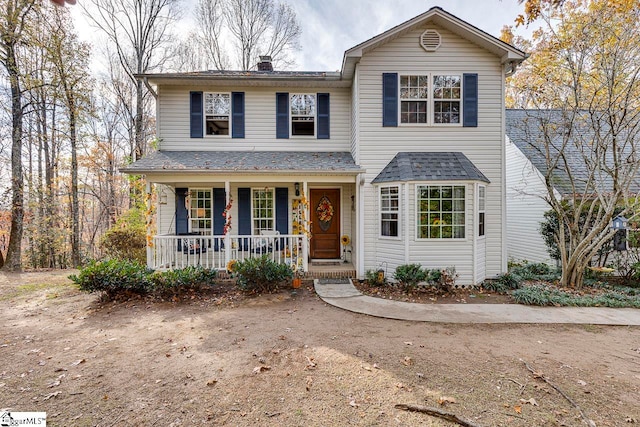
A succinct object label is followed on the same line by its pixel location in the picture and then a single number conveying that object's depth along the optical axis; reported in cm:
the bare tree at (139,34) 1307
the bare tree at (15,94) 898
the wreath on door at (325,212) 895
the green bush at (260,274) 654
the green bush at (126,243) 945
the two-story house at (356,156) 718
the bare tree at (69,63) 1021
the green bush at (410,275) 665
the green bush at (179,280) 626
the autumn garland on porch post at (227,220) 726
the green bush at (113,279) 588
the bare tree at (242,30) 1577
